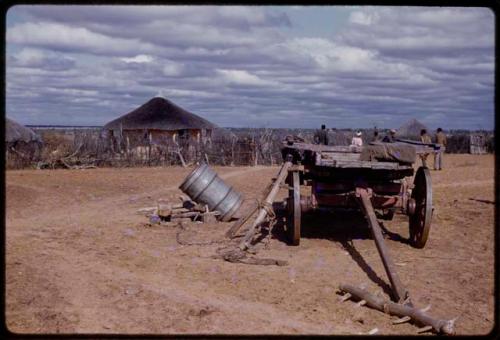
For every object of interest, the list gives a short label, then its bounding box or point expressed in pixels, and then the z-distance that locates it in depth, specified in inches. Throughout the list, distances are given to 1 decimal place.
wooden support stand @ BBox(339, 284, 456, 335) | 198.8
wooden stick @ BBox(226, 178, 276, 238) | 347.6
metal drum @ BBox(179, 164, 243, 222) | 418.9
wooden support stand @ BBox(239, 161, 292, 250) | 322.2
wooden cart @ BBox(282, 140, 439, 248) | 326.6
